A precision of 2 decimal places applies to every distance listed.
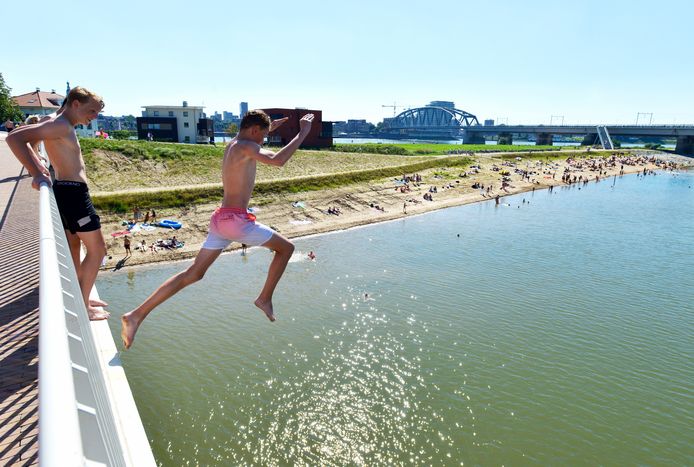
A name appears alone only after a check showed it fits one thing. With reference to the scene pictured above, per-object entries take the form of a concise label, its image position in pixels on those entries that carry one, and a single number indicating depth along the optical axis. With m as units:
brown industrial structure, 75.81
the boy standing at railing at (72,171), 5.29
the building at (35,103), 70.06
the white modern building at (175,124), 74.25
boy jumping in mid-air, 4.83
